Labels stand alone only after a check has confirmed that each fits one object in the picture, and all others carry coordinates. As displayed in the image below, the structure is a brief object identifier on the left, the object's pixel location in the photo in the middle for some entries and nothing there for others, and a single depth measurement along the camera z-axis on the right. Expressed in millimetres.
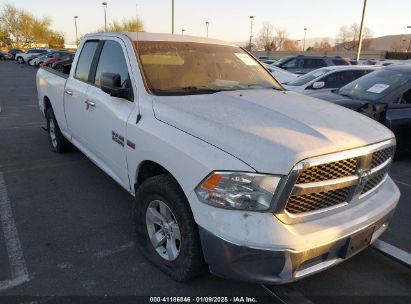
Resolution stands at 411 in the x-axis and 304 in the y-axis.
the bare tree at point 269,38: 108812
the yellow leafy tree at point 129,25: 68300
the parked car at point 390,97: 5820
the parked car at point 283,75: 13969
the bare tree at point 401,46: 114462
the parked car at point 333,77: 9914
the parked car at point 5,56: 54125
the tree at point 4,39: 87750
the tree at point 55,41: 92688
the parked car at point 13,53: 53994
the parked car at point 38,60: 36372
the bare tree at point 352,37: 131125
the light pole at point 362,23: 20452
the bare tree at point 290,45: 122444
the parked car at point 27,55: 44059
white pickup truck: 2262
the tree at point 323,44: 132625
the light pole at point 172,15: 25638
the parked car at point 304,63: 16688
